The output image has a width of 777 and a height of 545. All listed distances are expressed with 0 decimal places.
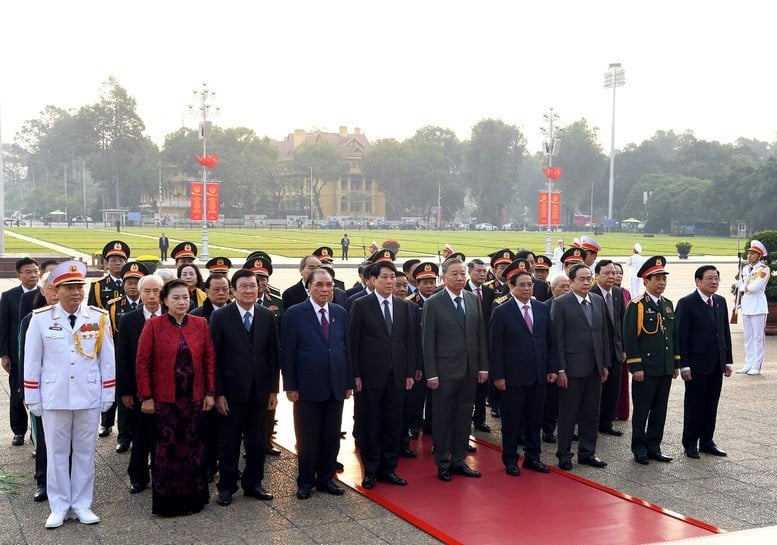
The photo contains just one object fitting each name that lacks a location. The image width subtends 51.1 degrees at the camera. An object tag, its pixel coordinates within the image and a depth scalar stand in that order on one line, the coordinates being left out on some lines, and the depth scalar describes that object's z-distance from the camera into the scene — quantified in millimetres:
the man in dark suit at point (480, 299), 7910
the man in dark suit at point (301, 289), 7758
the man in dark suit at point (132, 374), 5777
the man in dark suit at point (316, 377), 5879
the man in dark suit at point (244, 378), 5727
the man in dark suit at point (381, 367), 6219
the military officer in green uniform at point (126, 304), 6949
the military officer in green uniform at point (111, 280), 7344
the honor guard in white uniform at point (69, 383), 5180
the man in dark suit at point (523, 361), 6539
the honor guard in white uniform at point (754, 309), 11031
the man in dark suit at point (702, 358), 7082
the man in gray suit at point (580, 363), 6738
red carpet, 5105
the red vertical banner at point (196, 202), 35562
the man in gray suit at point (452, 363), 6336
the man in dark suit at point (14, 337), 7035
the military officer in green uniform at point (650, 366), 6859
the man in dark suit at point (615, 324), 7727
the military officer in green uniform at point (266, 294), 7102
